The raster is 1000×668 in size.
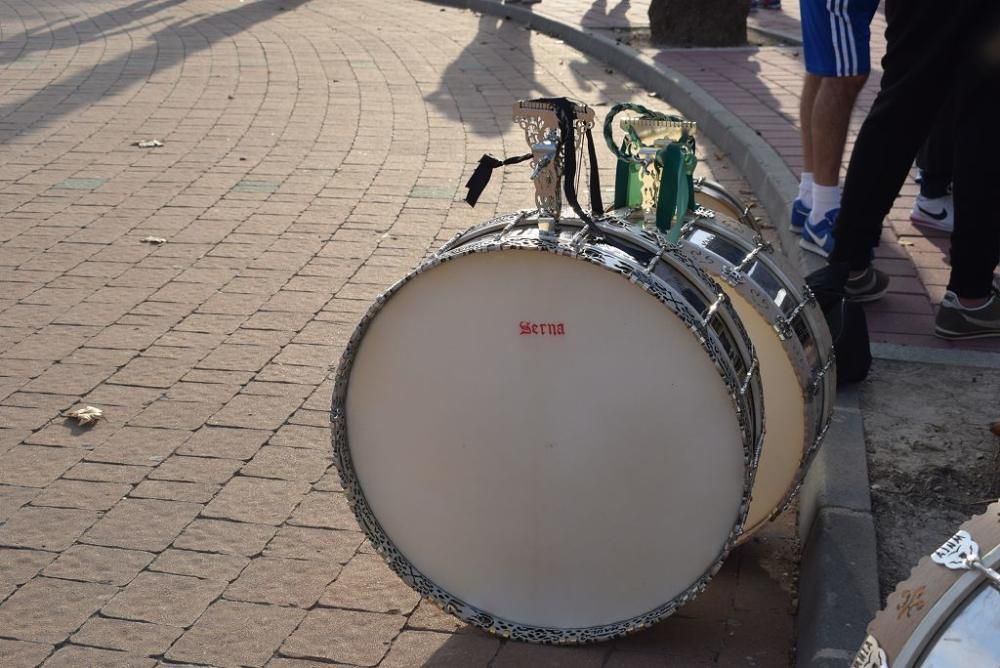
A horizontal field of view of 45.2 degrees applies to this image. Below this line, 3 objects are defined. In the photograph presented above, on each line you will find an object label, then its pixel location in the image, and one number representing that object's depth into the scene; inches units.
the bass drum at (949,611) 61.9
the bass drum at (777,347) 106.3
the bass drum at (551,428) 92.0
